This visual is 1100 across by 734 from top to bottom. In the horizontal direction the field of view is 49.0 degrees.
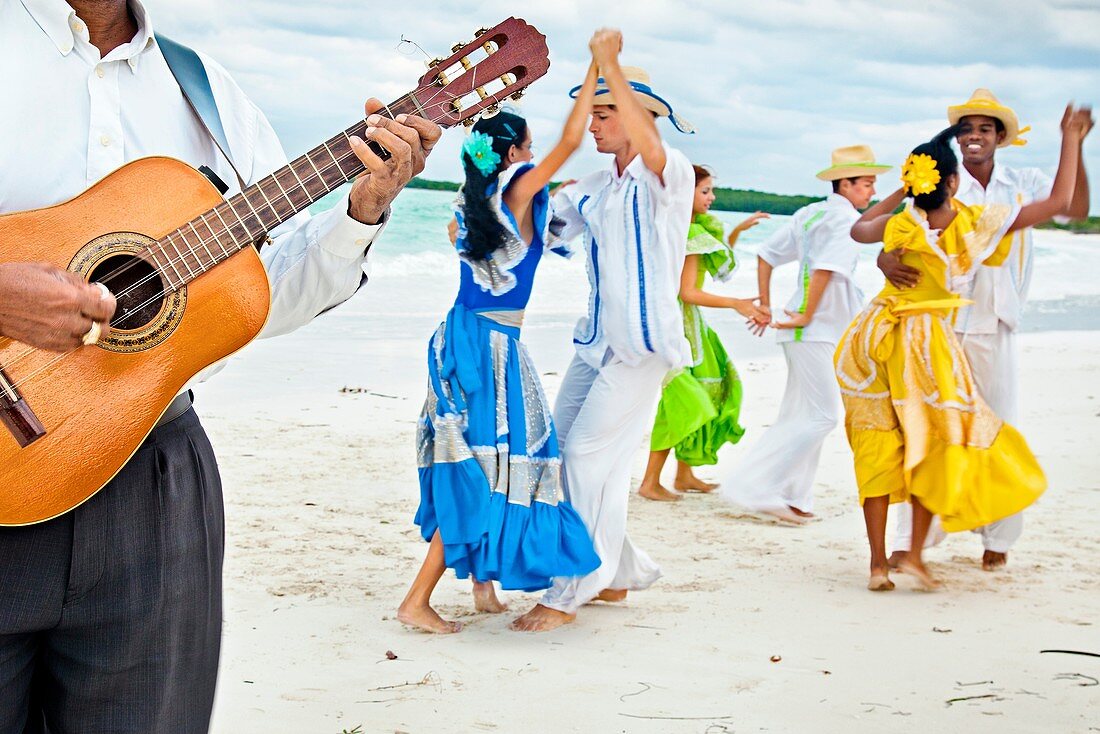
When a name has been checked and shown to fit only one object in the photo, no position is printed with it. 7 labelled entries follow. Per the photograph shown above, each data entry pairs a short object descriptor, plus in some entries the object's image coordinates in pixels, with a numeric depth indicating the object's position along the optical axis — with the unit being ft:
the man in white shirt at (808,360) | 21.27
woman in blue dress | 14.43
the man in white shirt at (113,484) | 6.27
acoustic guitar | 6.23
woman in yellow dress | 16.60
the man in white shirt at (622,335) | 15.31
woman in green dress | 21.47
